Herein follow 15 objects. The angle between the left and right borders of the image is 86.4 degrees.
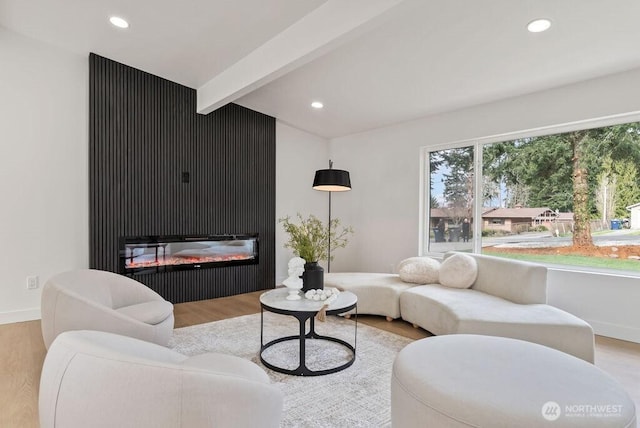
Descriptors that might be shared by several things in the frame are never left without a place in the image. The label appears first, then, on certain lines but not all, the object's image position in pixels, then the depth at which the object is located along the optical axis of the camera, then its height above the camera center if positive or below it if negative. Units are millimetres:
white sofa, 2641 -837
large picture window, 3527 +194
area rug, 1987 -1168
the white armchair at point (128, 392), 1067 -585
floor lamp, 4602 +470
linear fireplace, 4129 -522
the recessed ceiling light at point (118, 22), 3117 +1777
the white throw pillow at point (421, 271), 4020 -686
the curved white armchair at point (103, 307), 2184 -681
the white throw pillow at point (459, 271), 3691 -631
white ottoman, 1244 -709
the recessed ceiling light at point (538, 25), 2639 +1488
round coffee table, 2473 -716
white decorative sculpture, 2783 -533
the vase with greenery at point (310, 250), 2912 -319
